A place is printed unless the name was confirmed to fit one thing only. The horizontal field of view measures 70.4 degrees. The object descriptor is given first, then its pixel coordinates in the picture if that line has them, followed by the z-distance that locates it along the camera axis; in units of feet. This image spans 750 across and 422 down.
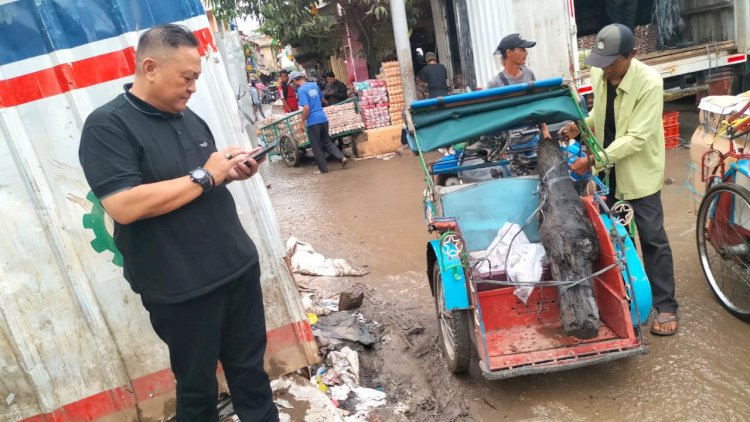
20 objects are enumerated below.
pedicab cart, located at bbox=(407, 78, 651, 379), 9.34
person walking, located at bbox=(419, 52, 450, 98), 34.27
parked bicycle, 10.82
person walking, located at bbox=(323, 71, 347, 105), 42.71
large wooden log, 9.37
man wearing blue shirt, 32.73
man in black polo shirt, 6.01
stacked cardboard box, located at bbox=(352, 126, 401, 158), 36.22
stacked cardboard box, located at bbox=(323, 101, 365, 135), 36.17
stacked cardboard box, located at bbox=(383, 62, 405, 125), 35.97
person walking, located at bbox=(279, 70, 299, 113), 43.29
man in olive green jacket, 10.62
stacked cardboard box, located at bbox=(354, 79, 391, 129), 36.19
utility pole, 31.91
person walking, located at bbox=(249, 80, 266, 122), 73.05
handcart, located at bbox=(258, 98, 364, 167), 36.27
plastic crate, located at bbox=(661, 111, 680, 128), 24.41
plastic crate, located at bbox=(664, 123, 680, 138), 24.91
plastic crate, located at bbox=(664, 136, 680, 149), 25.34
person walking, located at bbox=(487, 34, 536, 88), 15.89
